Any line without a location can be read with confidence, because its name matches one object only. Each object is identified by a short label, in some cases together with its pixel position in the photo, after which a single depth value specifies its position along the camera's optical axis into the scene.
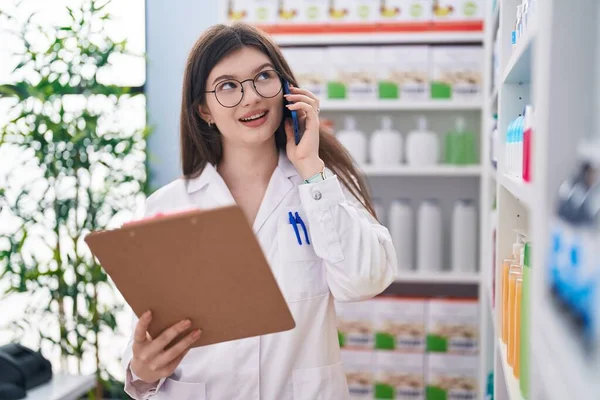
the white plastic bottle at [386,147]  3.24
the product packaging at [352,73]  3.19
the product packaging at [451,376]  3.16
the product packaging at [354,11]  3.19
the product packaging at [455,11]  3.16
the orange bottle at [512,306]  1.33
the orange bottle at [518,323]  1.25
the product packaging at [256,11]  3.25
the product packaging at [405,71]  3.15
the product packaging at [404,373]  3.20
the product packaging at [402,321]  3.19
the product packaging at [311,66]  3.22
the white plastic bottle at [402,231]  3.24
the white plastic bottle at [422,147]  3.21
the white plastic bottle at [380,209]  3.29
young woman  1.64
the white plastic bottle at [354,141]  3.27
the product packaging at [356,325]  3.21
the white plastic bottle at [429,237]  3.22
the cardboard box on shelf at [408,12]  3.16
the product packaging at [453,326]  3.15
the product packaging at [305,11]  3.22
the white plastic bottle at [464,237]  3.20
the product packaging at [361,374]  3.22
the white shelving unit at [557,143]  0.69
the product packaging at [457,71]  3.13
